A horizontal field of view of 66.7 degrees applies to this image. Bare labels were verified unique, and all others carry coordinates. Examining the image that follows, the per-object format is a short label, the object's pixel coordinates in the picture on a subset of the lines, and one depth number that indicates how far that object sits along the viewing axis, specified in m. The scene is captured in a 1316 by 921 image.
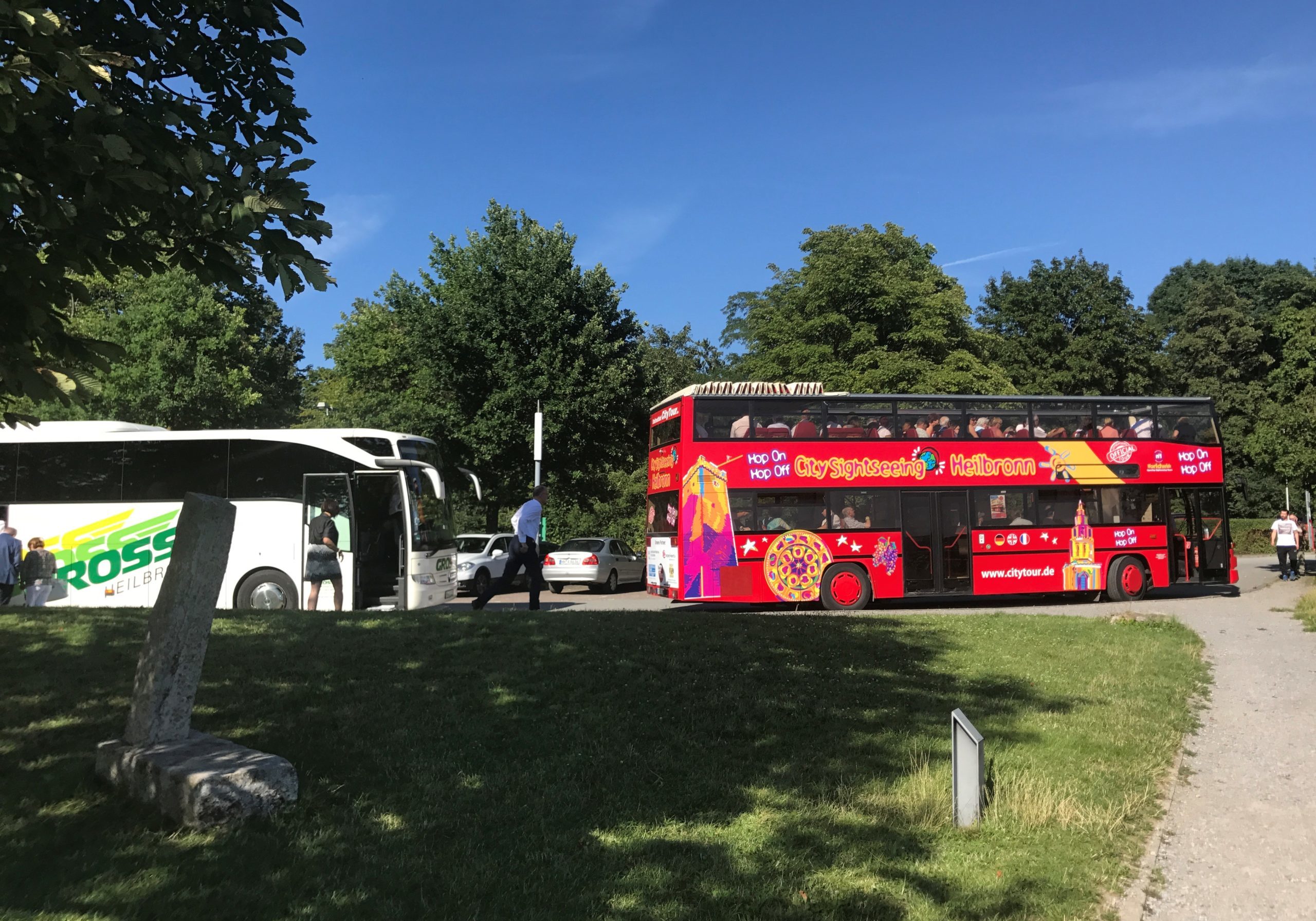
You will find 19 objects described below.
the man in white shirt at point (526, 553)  14.12
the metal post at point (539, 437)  23.07
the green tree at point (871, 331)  35.94
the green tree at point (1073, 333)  50.97
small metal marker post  5.50
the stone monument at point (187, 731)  5.12
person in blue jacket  15.48
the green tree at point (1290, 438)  24.84
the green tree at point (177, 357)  37.53
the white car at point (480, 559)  24.78
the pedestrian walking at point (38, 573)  15.97
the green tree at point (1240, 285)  62.19
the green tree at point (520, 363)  29.08
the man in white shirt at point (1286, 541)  26.41
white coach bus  16.06
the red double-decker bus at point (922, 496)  18.09
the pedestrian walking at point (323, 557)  15.45
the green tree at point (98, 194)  4.37
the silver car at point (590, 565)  26.09
